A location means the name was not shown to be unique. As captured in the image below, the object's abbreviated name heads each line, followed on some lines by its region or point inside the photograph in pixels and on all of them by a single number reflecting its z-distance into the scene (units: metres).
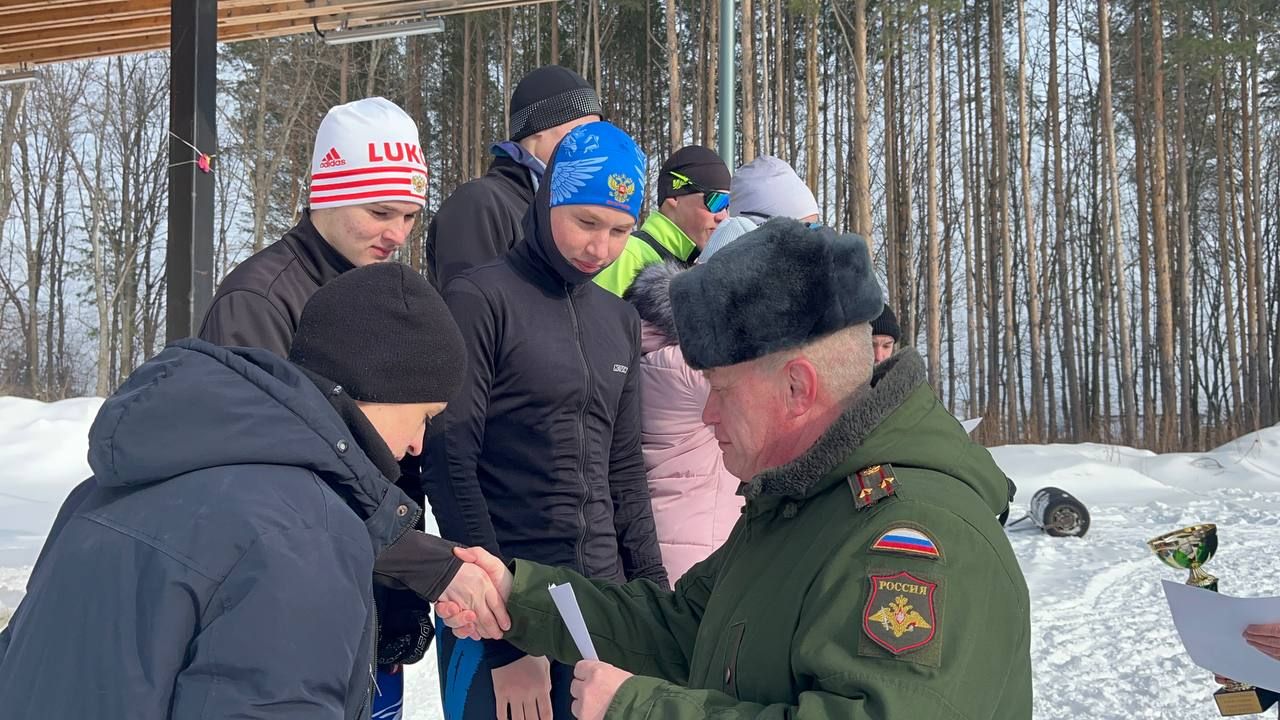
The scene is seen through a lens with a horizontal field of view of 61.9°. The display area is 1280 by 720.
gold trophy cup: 2.62
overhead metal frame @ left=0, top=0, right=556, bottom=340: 5.00
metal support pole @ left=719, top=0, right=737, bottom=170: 7.70
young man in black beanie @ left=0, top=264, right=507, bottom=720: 1.20
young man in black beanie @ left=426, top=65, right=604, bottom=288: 3.05
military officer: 1.37
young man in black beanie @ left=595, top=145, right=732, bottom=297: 3.78
